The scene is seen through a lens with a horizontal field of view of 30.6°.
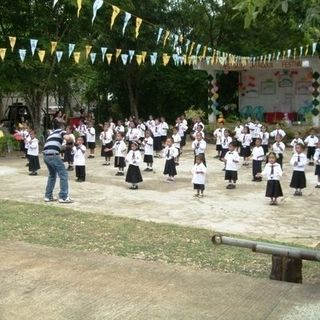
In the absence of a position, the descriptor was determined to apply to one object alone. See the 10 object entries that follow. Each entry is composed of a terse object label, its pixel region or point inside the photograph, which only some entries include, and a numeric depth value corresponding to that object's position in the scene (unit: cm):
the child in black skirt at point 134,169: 1399
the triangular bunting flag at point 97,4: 1277
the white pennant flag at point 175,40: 2471
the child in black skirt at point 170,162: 1516
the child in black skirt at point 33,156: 1608
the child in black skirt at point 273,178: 1232
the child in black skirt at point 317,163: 1442
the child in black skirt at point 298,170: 1350
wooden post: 606
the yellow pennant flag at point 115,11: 1352
